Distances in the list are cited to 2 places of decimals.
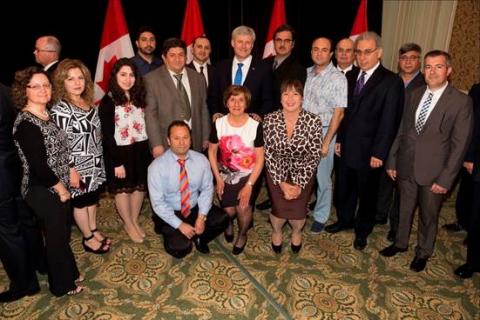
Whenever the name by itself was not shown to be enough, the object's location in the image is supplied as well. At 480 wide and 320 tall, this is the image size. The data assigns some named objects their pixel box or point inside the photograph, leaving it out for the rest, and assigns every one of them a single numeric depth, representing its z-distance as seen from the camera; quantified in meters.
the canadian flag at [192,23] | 5.08
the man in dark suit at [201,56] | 4.05
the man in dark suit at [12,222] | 2.30
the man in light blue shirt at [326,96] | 3.18
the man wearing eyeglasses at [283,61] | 3.67
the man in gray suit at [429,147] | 2.62
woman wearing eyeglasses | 2.28
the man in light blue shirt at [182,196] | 3.00
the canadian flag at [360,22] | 5.35
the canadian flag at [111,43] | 4.74
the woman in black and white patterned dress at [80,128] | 2.63
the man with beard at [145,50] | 4.10
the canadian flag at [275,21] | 5.37
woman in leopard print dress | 2.95
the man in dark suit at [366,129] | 2.95
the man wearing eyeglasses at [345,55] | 3.40
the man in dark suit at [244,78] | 3.55
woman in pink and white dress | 3.05
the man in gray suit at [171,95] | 3.24
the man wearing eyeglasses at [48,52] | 3.45
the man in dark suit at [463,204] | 3.54
